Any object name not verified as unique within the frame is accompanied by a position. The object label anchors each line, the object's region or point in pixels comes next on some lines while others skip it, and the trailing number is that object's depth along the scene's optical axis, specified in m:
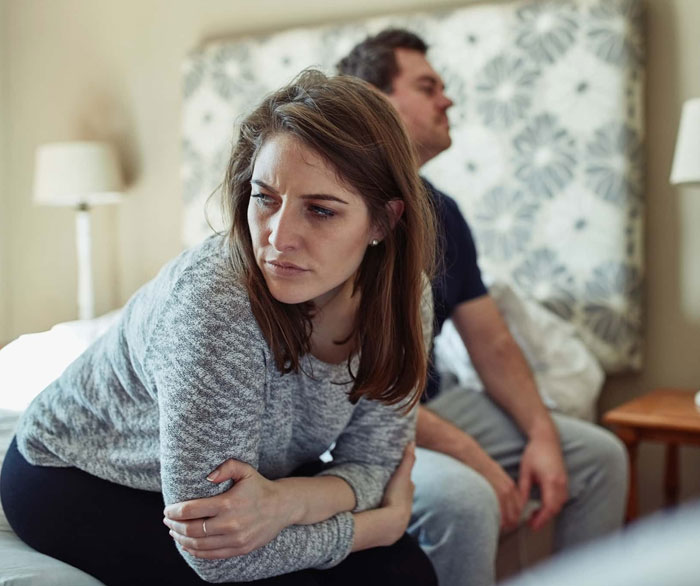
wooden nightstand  1.89
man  1.62
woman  0.95
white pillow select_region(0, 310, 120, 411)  1.43
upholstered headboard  2.30
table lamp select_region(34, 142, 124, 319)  3.11
